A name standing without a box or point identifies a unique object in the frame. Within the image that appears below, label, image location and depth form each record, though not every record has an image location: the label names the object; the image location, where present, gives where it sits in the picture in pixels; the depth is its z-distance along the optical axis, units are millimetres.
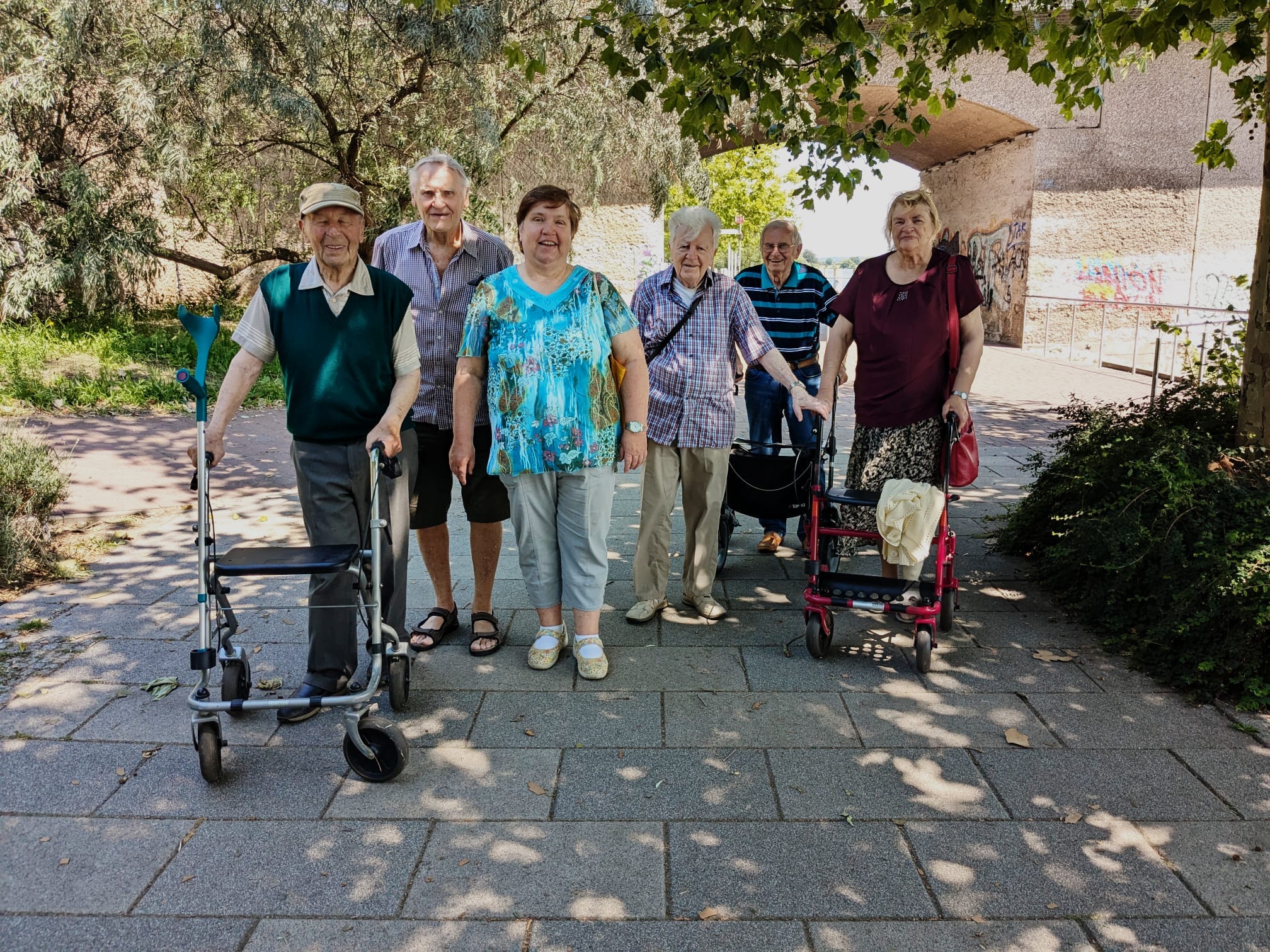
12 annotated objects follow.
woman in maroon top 4516
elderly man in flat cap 3711
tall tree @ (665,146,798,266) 34469
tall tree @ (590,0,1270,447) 4777
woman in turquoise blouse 4066
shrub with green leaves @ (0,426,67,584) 5453
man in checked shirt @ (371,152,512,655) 4273
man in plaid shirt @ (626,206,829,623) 4828
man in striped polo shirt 6000
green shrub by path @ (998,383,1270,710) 4113
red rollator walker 4406
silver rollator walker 3336
